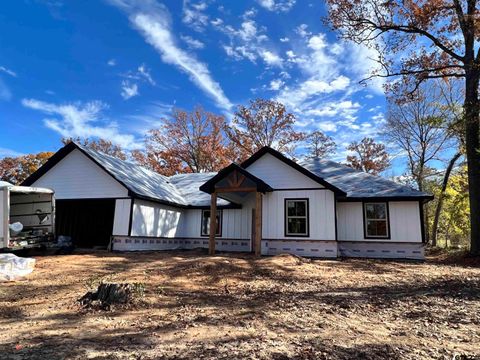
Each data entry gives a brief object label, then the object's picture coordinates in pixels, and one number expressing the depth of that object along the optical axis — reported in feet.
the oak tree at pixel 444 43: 49.52
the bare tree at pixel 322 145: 115.75
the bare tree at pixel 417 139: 88.33
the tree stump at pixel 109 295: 20.29
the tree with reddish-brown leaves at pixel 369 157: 115.34
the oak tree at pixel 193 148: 116.37
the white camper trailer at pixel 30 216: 41.46
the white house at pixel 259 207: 49.57
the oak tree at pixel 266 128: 109.70
